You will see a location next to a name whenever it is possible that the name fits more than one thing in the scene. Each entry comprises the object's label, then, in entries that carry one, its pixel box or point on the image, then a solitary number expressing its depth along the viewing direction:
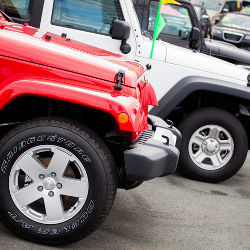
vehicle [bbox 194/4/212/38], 11.85
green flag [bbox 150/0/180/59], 5.43
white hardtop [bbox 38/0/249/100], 5.43
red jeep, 3.41
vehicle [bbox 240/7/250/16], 20.55
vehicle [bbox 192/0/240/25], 24.12
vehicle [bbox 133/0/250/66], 7.66
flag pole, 5.40
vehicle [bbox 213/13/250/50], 15.87
